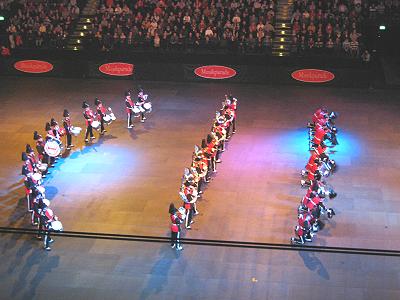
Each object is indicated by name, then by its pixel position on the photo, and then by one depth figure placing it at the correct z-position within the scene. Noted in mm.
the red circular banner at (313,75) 27831
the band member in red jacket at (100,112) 21906
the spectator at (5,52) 29797
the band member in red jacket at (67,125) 20619
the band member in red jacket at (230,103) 21592
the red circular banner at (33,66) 29750
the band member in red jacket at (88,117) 21344
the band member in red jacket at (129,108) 22625
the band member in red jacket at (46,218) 14945
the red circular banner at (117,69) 29219
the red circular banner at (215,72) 28453
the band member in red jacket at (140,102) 23234
